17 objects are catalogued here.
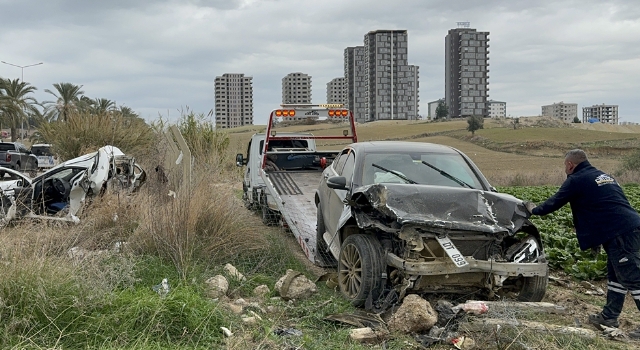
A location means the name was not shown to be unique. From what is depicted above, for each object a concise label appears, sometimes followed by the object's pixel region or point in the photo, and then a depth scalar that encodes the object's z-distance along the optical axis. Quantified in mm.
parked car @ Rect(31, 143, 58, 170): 28706
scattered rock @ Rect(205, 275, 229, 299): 6180
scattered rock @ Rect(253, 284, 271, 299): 6605
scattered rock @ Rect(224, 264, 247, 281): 7062
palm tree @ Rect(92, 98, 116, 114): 44875
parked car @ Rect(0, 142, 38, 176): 24875
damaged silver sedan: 5855
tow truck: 9759
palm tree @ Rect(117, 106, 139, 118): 24681
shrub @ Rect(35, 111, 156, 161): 19969
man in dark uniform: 5836
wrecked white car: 10508
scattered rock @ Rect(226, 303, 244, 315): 5701
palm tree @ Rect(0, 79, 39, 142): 38312
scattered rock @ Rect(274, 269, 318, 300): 6488
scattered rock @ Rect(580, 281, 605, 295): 7468
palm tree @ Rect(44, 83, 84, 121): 44059
